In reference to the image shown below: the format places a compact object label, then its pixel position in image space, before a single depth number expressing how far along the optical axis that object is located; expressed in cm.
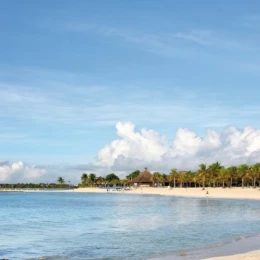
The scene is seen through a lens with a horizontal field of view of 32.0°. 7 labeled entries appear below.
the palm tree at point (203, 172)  17262
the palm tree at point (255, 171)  15125
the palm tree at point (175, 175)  19888
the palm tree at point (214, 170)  17250
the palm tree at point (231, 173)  16238
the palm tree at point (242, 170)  15950
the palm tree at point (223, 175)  16325
